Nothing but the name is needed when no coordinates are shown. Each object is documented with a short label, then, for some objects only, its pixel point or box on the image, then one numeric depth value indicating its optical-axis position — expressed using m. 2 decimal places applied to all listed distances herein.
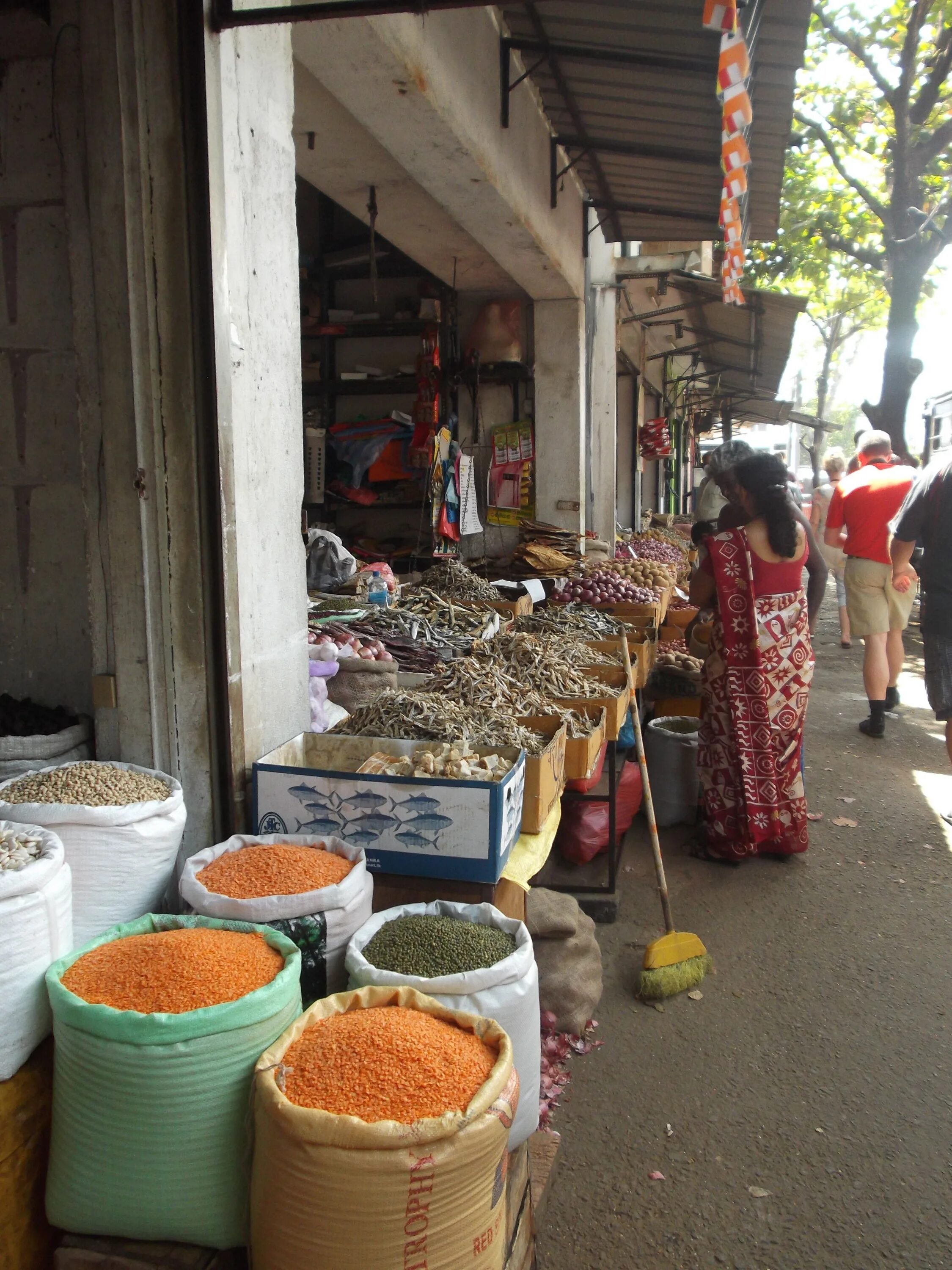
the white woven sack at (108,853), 2.18
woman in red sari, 4.82
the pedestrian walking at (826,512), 11.78
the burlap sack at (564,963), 3.43
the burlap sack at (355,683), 4.03
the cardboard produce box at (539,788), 3.03
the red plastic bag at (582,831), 4.74
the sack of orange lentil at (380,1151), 1.57
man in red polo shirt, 7.39
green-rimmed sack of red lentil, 1.71
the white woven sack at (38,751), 2.62
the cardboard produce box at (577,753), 3.59
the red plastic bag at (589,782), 4.09
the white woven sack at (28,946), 1.81
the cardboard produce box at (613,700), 4.11
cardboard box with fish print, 2.55
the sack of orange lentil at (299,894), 2.17
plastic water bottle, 5.50
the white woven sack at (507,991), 2.06
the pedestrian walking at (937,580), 5.08
